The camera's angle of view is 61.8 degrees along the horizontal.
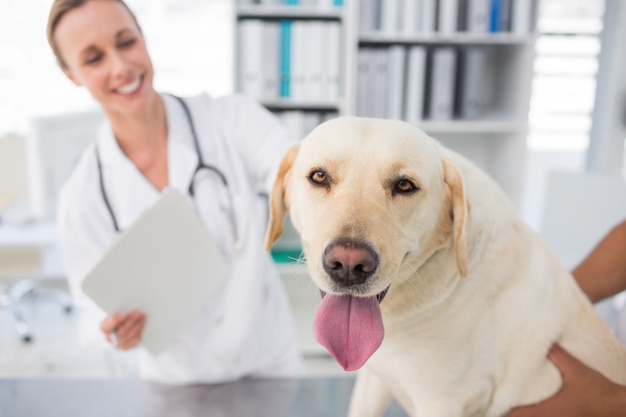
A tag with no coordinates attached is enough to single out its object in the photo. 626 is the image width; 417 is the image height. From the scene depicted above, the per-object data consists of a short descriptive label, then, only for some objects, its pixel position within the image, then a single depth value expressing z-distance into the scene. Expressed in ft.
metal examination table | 3.29
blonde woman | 3.91
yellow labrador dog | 1.99
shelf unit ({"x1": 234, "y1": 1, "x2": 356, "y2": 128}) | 7.50
